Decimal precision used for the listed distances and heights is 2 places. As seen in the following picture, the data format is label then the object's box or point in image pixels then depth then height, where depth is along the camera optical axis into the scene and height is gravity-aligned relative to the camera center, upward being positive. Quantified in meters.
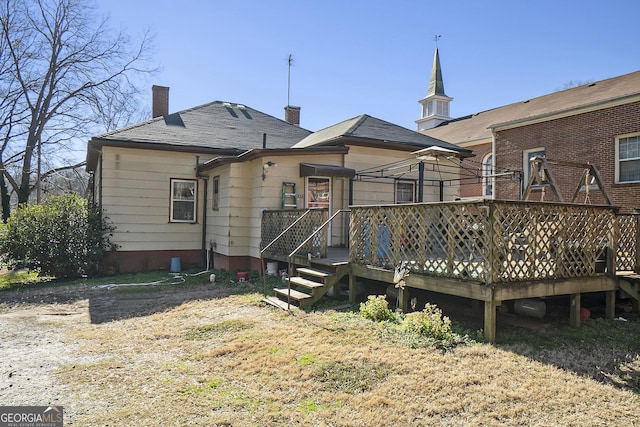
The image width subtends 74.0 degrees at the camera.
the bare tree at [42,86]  20.48 +6.44
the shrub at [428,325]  5.36 -1.38
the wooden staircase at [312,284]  7.34 -1.23
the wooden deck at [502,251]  5.33 -0.44
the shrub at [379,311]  6.32 -1.41
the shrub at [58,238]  11.02 -0.72
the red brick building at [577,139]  13.04 +2.96
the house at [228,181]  10.74 +0.96
